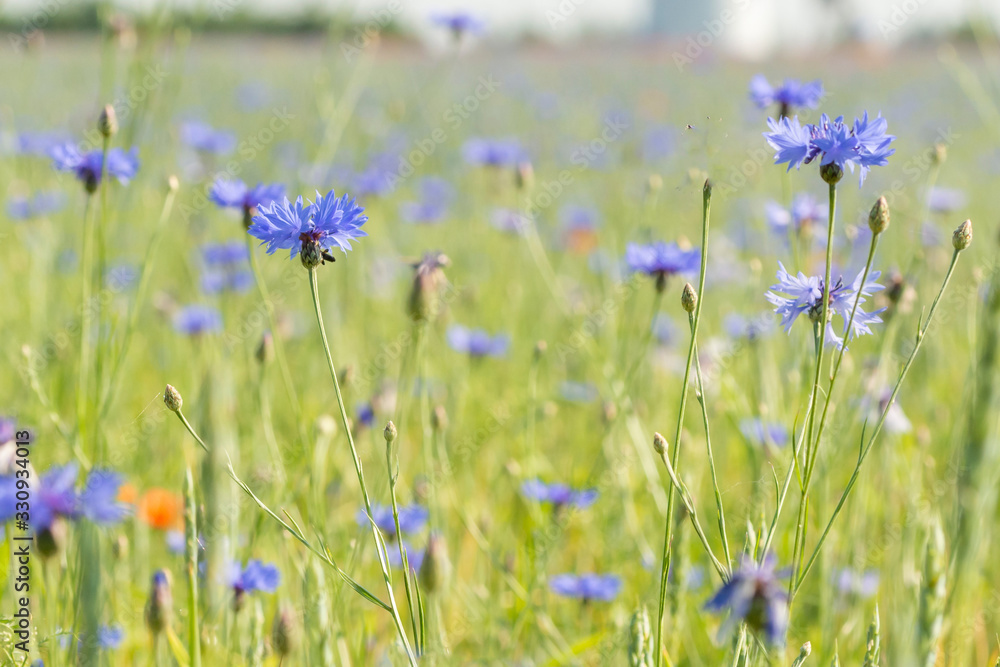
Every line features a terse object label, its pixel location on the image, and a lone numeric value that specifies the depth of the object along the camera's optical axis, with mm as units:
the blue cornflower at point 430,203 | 3573
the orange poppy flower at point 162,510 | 1854
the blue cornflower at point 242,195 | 1645
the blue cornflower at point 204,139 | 3060
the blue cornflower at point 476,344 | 2384
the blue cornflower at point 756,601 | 1400
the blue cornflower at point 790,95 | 1614
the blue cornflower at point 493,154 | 3236
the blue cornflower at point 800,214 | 1766
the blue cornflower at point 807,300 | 1499
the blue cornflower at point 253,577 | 1604
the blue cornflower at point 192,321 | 2383
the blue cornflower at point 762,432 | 1690
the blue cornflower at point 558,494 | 1729
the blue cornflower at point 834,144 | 1491
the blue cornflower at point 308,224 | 1510
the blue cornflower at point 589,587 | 1710
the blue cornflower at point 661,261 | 1734
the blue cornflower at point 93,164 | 1671
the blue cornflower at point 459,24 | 2825
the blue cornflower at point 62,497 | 1474
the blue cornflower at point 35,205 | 2372
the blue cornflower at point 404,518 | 1711
